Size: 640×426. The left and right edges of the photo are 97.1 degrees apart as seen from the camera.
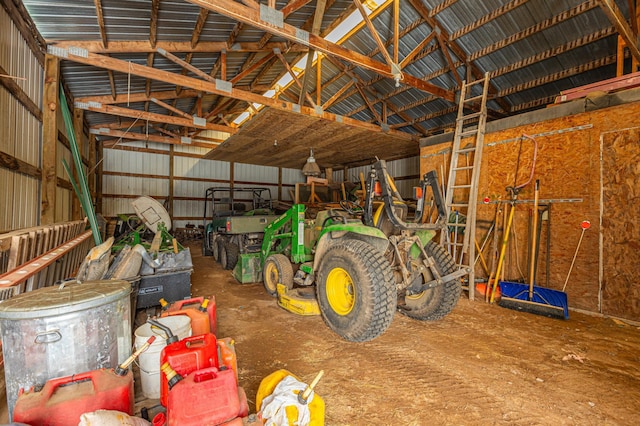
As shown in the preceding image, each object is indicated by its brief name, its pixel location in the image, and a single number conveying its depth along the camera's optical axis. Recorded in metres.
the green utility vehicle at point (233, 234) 6.50
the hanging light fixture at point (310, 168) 7.85
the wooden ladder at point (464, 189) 5.21
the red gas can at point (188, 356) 1.46
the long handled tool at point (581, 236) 4.25
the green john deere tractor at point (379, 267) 2.88
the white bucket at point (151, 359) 1.89
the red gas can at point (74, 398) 1.26
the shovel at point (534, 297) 4.08
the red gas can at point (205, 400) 1.28
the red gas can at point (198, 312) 2.21
